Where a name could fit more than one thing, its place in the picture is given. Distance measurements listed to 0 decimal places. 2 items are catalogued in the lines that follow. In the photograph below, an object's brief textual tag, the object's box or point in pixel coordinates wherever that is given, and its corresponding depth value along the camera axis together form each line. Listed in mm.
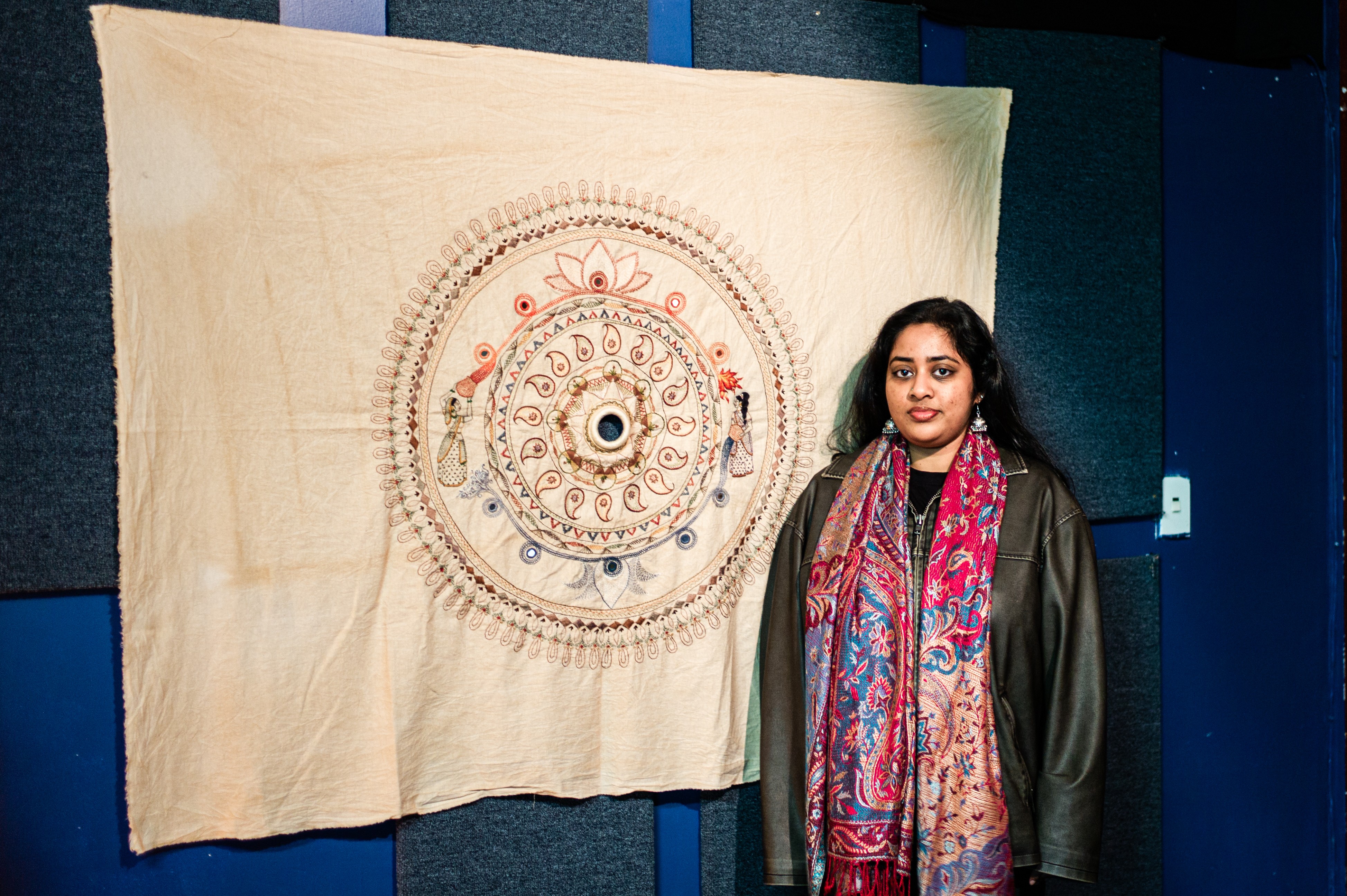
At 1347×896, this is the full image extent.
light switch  1900
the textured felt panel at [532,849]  1499
